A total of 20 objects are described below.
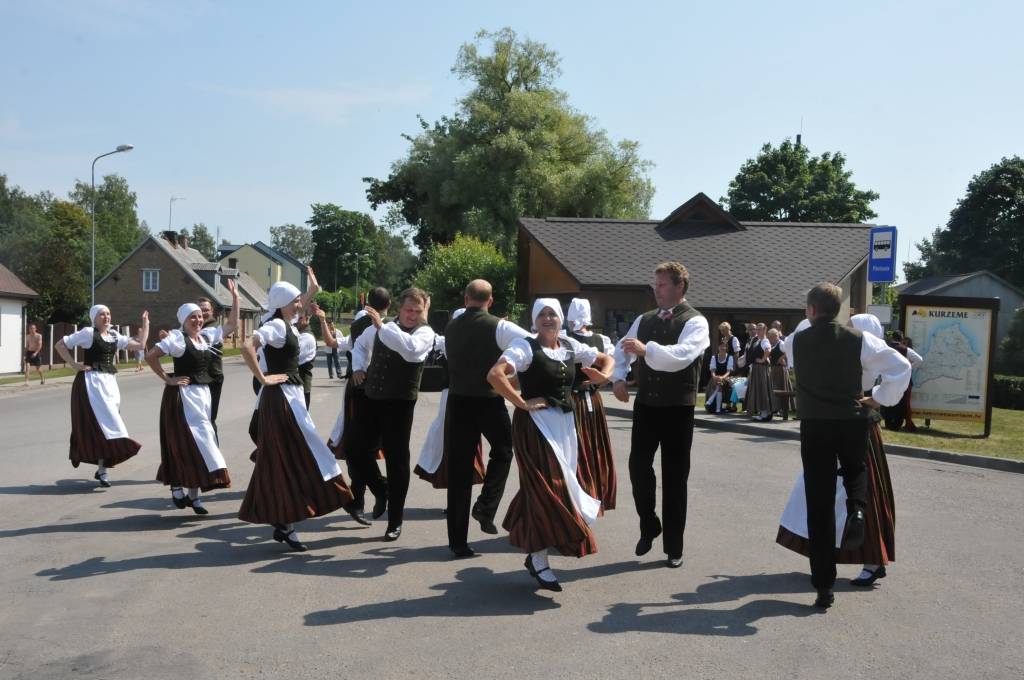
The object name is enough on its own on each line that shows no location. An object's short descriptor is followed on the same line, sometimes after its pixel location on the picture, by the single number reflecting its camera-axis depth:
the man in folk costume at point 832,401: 5.68
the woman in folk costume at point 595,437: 7.59
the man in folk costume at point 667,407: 6.41
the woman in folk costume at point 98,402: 9.54
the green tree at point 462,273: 38.62
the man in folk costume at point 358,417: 7.87
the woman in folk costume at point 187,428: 8.09
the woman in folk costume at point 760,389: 17.52
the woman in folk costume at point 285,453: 6.80
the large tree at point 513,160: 45.75
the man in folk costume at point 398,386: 7.24
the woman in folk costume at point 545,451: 5.71
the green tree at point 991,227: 61.88
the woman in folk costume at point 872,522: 6.00
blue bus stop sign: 14.33
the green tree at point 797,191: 61.69
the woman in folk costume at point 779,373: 17.52
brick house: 63.47
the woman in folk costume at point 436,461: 8.59
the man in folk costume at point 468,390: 6.73
